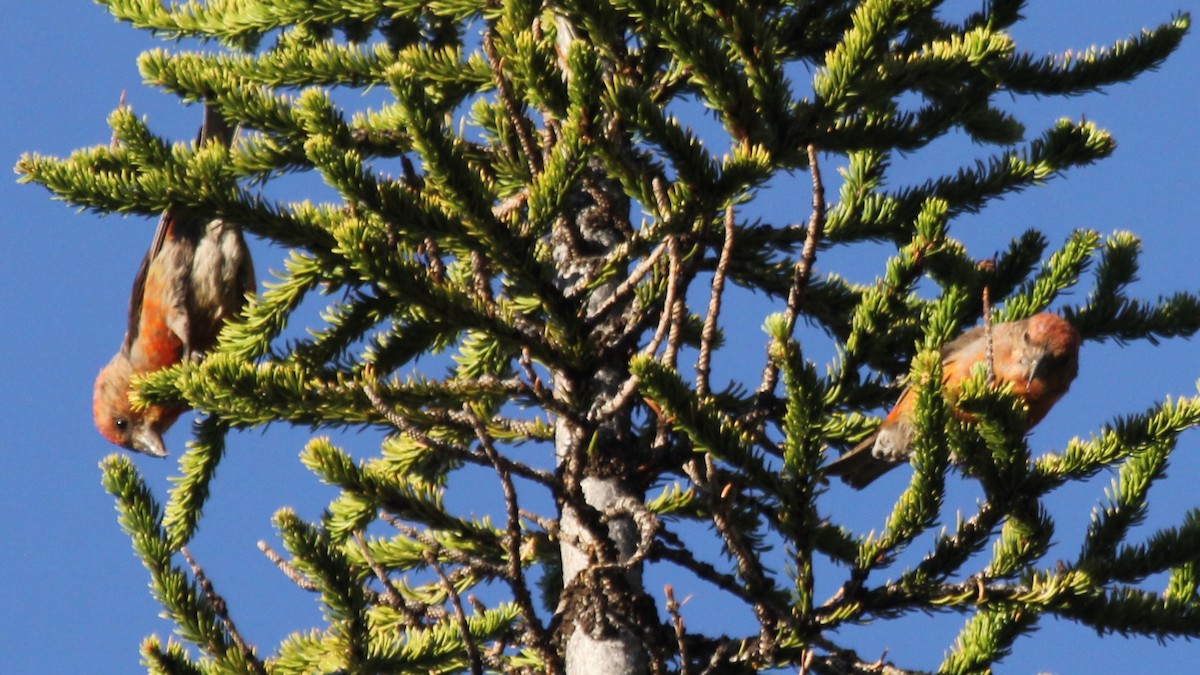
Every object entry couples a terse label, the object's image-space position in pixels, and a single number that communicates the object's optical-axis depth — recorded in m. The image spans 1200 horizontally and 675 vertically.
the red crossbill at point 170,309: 12.31
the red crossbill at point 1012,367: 8.94
